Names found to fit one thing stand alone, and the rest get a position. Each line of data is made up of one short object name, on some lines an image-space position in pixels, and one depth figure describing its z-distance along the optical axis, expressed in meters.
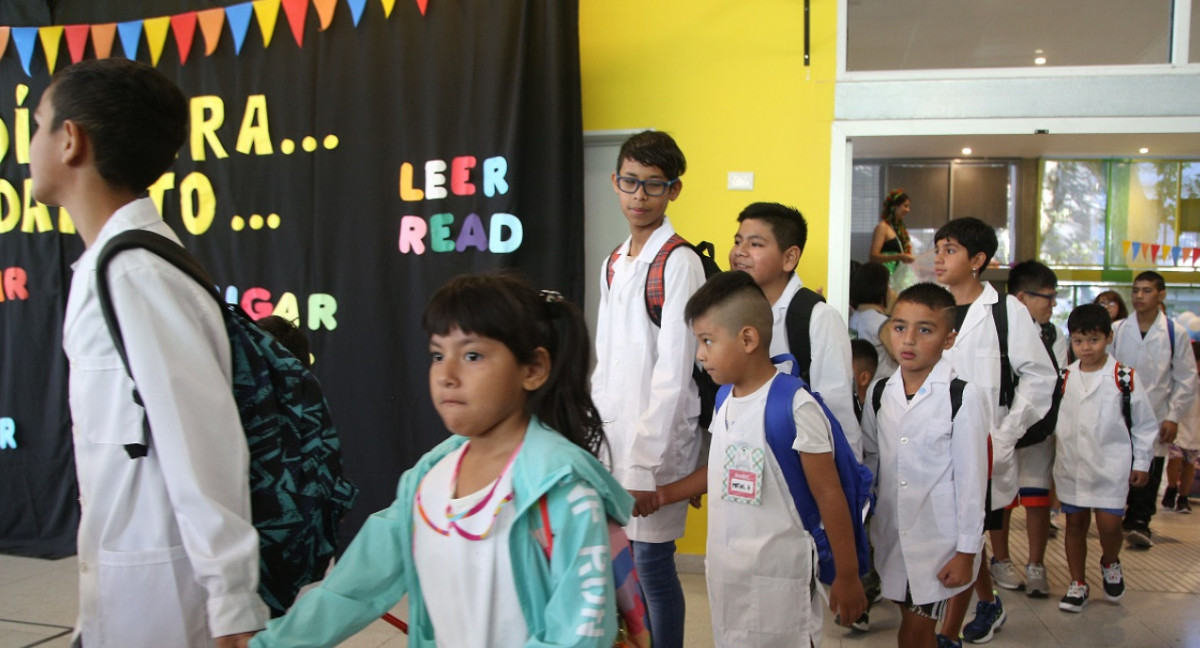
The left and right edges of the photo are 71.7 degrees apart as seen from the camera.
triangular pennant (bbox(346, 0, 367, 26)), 3.92
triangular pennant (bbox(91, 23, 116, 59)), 4.27
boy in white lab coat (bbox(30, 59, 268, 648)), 1.17
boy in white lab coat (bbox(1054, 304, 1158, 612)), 3.37
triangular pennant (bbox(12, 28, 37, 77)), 4.41
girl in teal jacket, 1.14
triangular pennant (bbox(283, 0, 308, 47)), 4.01
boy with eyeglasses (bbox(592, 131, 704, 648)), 2.10
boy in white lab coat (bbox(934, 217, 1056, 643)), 2.88
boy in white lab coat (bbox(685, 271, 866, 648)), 1.81
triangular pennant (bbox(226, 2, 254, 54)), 4.12
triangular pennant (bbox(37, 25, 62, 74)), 4.37
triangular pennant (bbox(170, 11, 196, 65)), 4.18
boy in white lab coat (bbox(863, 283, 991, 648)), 2.17
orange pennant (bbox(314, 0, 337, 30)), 3.96
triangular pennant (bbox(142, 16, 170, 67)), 4.24
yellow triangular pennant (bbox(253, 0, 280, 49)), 4.07
